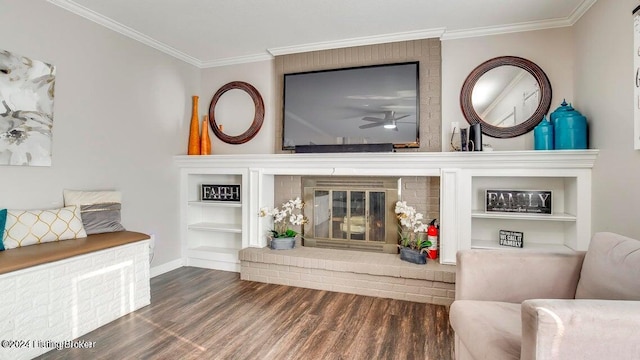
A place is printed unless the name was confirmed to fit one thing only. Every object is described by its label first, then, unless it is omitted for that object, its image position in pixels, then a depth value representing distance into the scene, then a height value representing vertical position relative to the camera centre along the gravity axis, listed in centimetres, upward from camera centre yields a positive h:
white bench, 178 -69
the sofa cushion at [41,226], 210 -32
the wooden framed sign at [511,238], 279 -46
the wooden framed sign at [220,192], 360 -12
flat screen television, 312 +78
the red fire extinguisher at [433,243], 294 -53
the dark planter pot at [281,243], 324 -61
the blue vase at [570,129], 250 +45
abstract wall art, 216 +49
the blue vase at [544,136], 262 +41
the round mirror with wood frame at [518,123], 284 +79
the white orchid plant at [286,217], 330 -35
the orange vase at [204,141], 369 +47
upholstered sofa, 95 -44
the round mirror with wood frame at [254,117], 365 +79
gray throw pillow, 252 -22
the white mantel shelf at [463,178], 253 +6
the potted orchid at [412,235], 281 -49
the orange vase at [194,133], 367 +56
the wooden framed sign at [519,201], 277 -14
